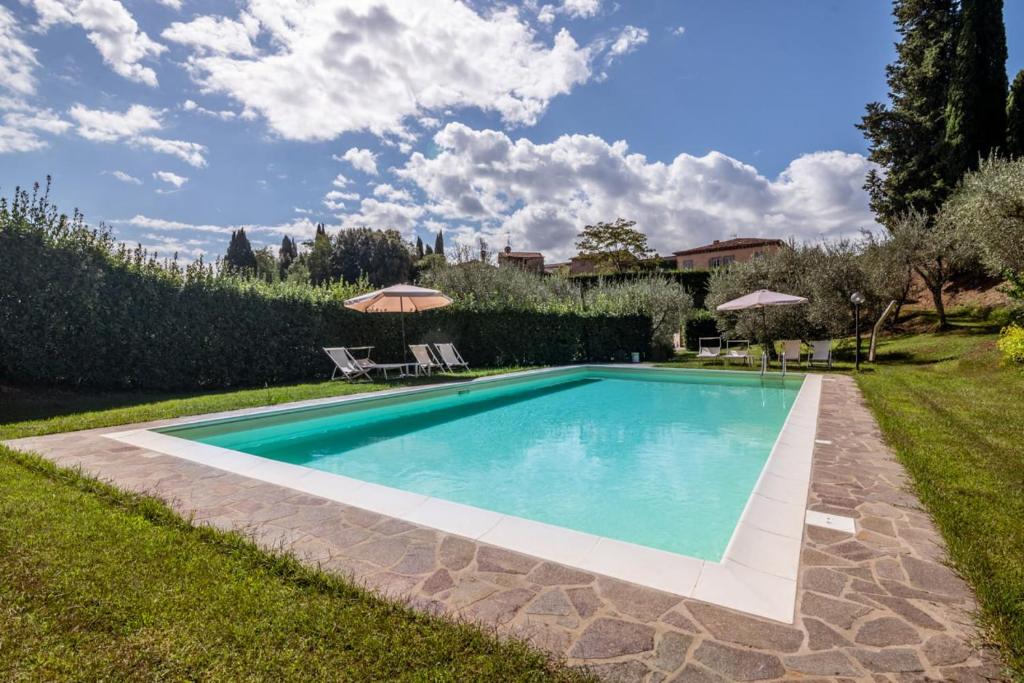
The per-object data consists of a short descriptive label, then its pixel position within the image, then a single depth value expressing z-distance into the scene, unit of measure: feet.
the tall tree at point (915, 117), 72.69
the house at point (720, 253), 151.84
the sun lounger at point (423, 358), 42.69
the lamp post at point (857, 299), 41.65
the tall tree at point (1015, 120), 65.82
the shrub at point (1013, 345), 31.30
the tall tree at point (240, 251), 188.50
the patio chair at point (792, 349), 46.25
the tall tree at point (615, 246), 138.00
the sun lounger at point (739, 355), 48.70
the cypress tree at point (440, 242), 216.74
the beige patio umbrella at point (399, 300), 37.27
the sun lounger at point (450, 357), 46.26
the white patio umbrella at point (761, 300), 45.73
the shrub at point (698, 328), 78.69
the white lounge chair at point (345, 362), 37.42
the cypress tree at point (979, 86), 67.72
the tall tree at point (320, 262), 139.85
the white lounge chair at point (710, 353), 51.10
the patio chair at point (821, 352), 45.83
